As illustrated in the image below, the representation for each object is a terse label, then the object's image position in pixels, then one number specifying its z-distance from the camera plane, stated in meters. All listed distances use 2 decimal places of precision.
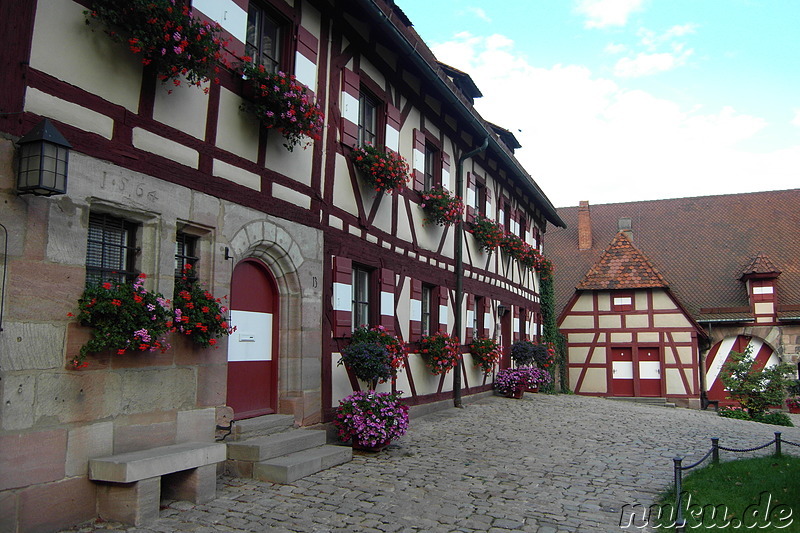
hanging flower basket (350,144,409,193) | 9.09
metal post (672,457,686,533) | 4.56
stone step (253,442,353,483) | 6.06
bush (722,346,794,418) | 19.15
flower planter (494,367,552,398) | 14.94
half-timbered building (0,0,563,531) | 4.57
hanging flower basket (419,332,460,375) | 11.09
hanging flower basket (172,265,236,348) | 5.75
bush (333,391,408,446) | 7.48
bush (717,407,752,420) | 17.97
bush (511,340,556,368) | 16.44
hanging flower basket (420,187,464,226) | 11.34
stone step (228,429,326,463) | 6.25
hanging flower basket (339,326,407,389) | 8.27
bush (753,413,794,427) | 17.11
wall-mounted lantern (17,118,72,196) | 4.42
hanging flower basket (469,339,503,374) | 13.62
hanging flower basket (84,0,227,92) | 5.09
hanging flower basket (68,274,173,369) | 4.87
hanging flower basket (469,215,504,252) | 13.76
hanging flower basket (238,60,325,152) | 6.75
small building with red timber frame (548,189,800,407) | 23.09
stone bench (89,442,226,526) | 4.76
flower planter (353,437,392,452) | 7.59
